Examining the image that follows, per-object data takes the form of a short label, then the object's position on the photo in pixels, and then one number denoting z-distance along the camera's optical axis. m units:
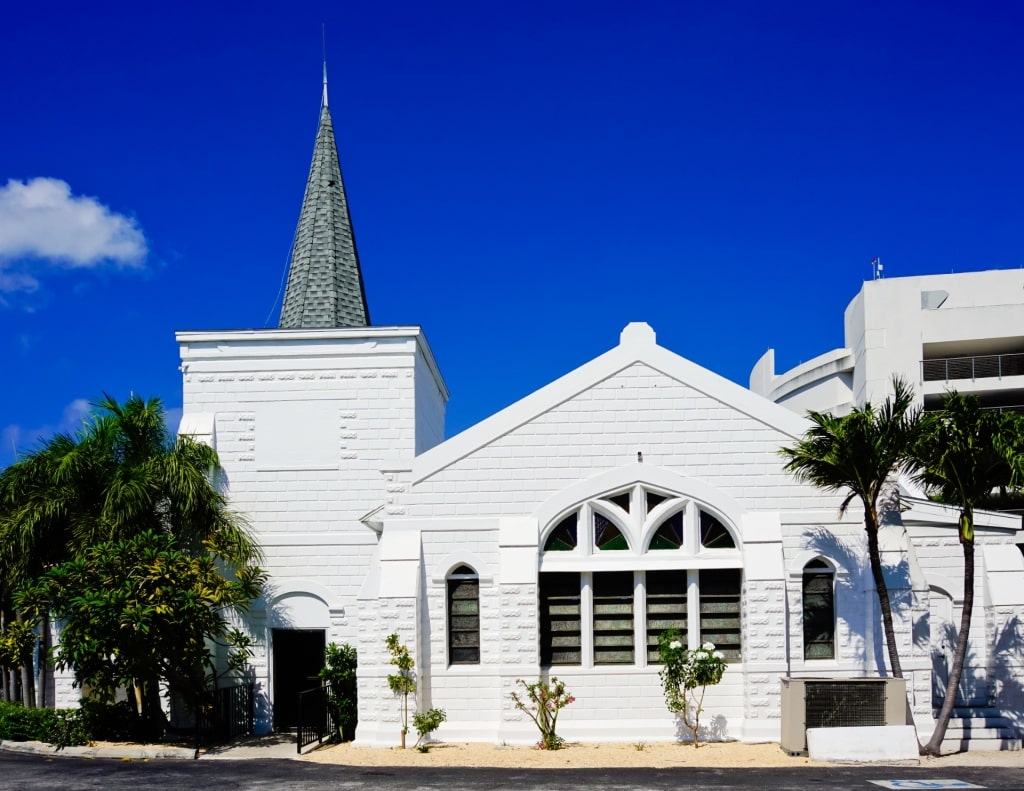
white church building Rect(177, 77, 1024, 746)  17.84
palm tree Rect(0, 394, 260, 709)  19.22
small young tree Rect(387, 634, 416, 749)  17.42
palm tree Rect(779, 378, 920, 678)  16.53
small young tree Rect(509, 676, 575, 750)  17.30
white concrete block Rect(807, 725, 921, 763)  16.03
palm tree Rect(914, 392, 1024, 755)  15.96
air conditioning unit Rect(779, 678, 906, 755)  16.55
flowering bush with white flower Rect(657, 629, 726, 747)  17.34
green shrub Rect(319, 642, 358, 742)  18.81
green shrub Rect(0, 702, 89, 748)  18.03
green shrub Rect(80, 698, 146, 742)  18.53
